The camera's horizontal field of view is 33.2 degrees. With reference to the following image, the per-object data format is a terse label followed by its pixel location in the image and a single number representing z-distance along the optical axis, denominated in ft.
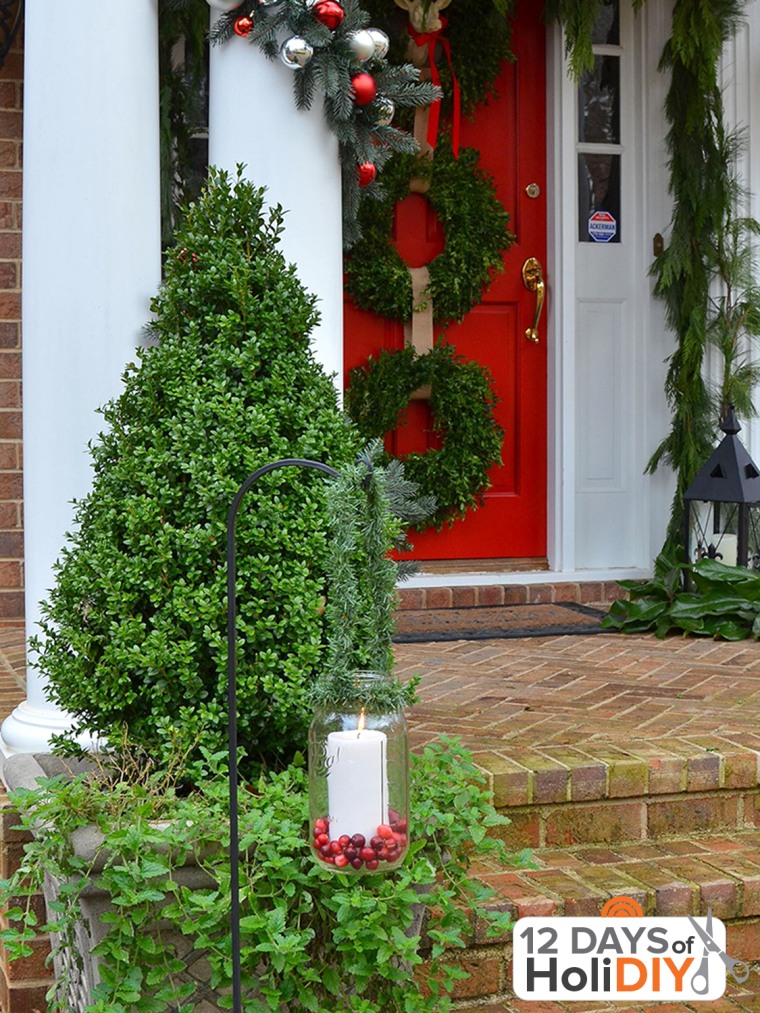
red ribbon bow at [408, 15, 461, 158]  15.66
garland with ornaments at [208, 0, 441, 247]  8.16
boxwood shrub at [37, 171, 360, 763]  6.90
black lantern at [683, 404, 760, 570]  14.55
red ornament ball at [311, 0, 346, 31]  8.14
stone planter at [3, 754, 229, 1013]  6.11
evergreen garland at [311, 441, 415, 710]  5.72
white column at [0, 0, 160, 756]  8.26
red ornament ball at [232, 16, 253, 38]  8.21
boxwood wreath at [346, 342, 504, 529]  15.87
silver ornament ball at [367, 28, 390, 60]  8.38
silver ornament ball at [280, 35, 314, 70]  8.07
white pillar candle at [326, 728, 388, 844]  5.48
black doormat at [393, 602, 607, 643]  14.20
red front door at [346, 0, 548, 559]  16.51
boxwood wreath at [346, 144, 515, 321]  15.89
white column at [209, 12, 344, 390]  8.27
